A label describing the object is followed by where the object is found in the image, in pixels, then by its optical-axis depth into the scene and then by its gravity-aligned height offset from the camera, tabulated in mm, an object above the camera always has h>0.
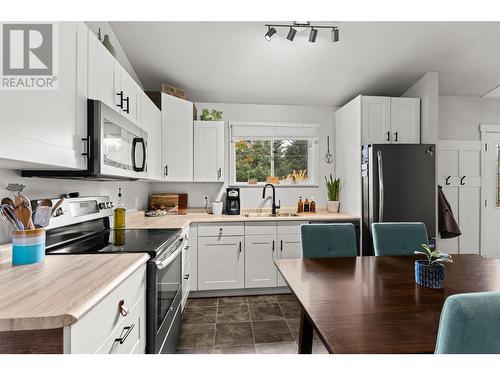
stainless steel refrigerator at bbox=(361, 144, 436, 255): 2924 +69
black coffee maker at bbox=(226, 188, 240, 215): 3502 -160
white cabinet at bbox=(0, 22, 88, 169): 969 +302
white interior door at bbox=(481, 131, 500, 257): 3873 -91
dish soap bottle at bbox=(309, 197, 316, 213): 3758 -236
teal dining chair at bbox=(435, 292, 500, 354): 648 -322
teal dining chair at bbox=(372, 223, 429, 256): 2031 -359
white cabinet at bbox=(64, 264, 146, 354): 794 -481
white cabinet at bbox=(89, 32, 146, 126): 1537 +708
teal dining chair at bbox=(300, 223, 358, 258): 1946 -368
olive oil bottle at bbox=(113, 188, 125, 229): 2270 -235
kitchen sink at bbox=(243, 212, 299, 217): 3444 -320
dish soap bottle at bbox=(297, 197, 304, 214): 3746 -235
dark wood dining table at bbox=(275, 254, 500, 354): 822 -450
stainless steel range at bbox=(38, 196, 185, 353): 1436 -334
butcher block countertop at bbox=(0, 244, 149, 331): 714 -330
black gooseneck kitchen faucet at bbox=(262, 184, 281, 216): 3545 -170
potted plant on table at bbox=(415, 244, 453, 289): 1260 -385
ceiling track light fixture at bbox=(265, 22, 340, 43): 2408 +1468
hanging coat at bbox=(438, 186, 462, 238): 3366 -381
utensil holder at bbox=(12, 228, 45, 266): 1135 -242
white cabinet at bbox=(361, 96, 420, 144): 3236 +849
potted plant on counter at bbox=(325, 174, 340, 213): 3695 -82
